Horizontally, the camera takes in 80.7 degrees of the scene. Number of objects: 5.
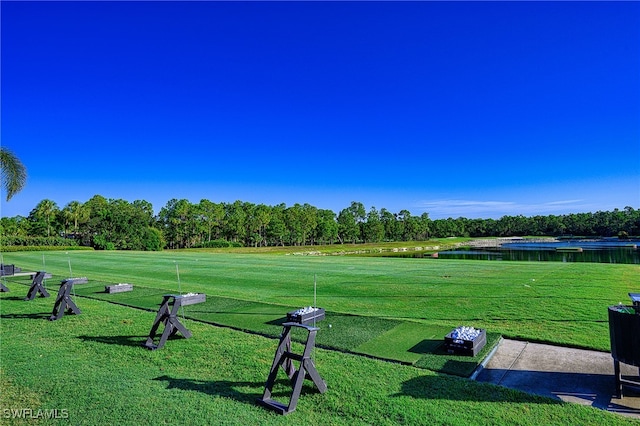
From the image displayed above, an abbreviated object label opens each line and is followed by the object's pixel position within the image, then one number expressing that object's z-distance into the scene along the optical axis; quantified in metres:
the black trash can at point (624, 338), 4.68
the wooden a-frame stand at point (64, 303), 10.01
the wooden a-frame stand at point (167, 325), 7.40
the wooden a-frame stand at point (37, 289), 13.03
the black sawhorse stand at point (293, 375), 4.81
